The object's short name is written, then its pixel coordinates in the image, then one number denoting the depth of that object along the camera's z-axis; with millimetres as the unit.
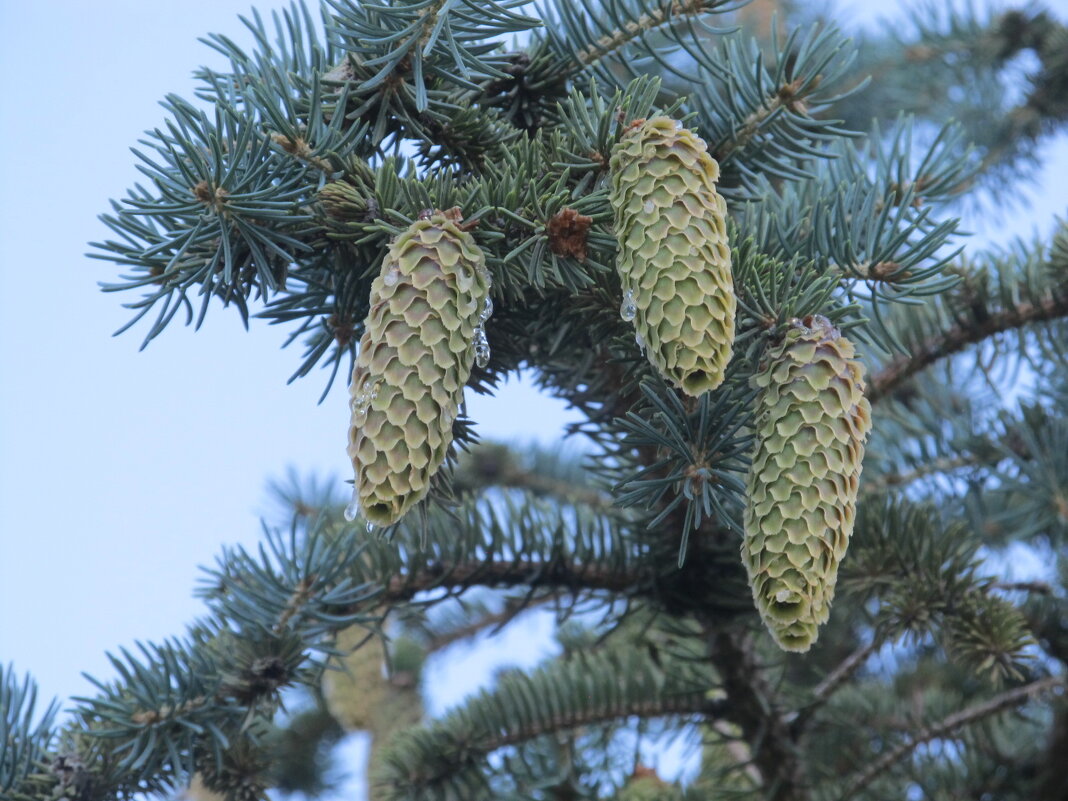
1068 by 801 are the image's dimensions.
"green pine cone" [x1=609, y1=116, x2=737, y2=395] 1195
